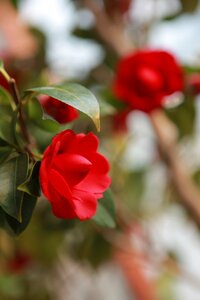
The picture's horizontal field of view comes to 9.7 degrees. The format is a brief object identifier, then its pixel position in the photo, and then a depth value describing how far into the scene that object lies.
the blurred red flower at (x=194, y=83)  1.11
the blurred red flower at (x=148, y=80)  1.05
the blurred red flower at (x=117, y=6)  1.43
